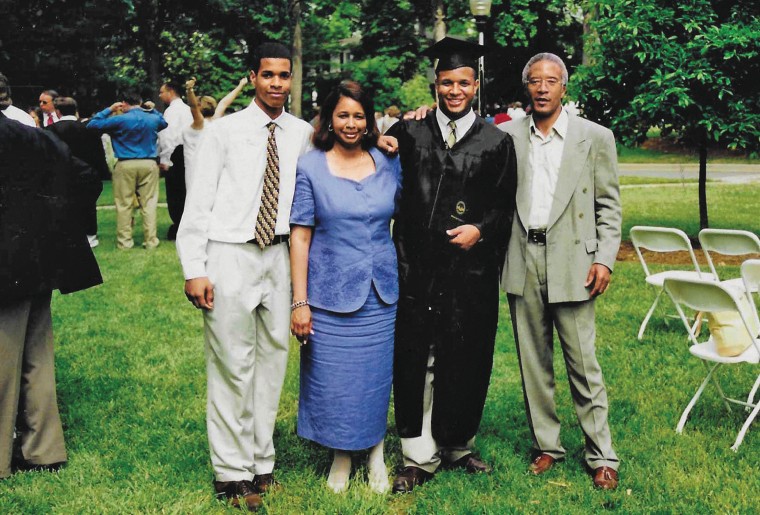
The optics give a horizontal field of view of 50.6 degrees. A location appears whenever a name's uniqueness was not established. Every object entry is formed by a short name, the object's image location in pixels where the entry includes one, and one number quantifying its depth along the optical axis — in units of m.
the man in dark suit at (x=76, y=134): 10.87
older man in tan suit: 4.27
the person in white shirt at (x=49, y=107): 12.28
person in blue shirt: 11.78
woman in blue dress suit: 4.07
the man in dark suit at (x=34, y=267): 4.29
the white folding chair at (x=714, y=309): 4.76
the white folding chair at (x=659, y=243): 6.93
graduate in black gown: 4.18
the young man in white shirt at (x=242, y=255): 3.98
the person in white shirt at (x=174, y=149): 12.39
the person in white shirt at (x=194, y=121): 10.77
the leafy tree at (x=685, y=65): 9.98
